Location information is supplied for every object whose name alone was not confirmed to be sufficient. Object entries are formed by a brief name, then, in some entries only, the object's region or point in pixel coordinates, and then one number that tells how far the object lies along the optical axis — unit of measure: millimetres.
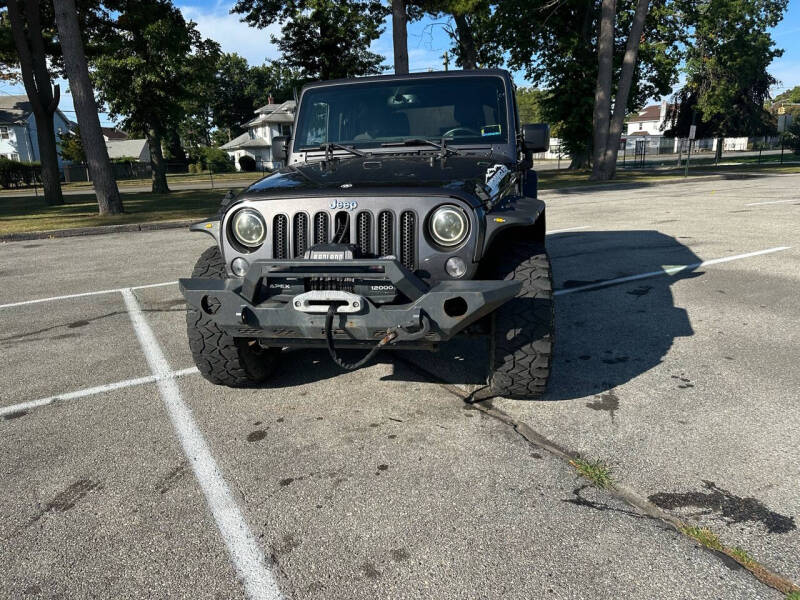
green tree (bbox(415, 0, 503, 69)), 25906
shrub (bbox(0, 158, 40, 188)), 35909
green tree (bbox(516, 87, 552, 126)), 89975
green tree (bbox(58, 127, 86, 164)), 54125
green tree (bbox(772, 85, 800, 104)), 117188
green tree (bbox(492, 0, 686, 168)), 26828
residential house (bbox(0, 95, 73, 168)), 57312
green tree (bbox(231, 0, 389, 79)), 23453
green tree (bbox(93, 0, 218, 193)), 19891
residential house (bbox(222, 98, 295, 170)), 68625
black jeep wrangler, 2787
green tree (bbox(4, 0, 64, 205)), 17953
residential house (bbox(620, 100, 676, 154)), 107312
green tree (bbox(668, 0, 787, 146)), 35250
